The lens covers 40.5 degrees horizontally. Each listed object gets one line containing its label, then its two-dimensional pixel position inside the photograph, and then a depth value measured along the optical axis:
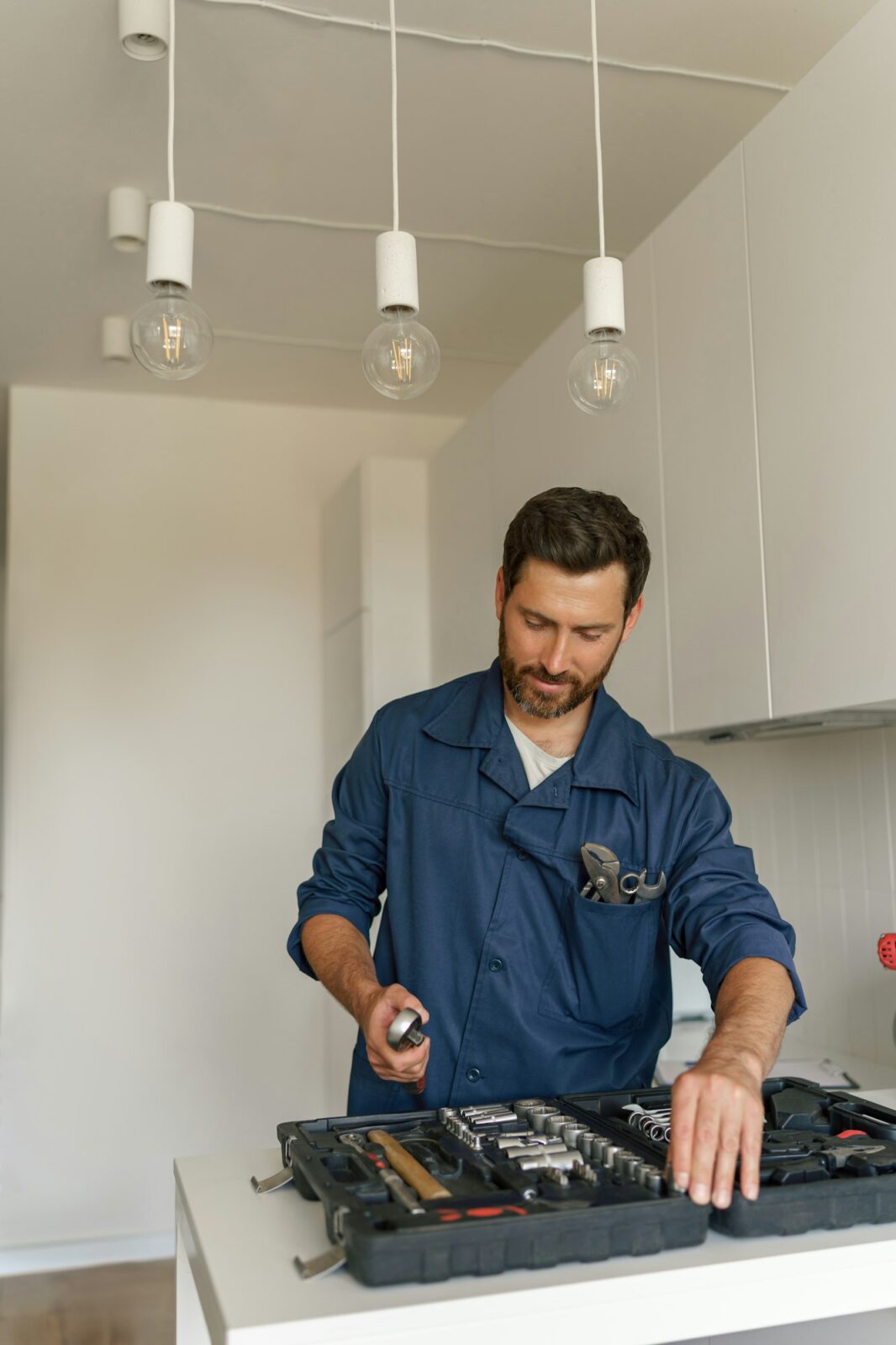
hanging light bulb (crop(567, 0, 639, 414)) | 1.52
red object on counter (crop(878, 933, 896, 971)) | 2.03
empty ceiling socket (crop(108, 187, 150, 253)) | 2.72
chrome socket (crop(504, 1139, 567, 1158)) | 1.09
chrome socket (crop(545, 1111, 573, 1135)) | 1.19
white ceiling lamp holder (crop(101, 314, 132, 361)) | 3.39
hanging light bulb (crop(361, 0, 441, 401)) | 1.47
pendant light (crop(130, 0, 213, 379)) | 1.40
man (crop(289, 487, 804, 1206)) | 1.62
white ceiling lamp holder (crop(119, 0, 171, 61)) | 2.03
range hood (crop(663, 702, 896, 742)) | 1.92
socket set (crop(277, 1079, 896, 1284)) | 0.91
